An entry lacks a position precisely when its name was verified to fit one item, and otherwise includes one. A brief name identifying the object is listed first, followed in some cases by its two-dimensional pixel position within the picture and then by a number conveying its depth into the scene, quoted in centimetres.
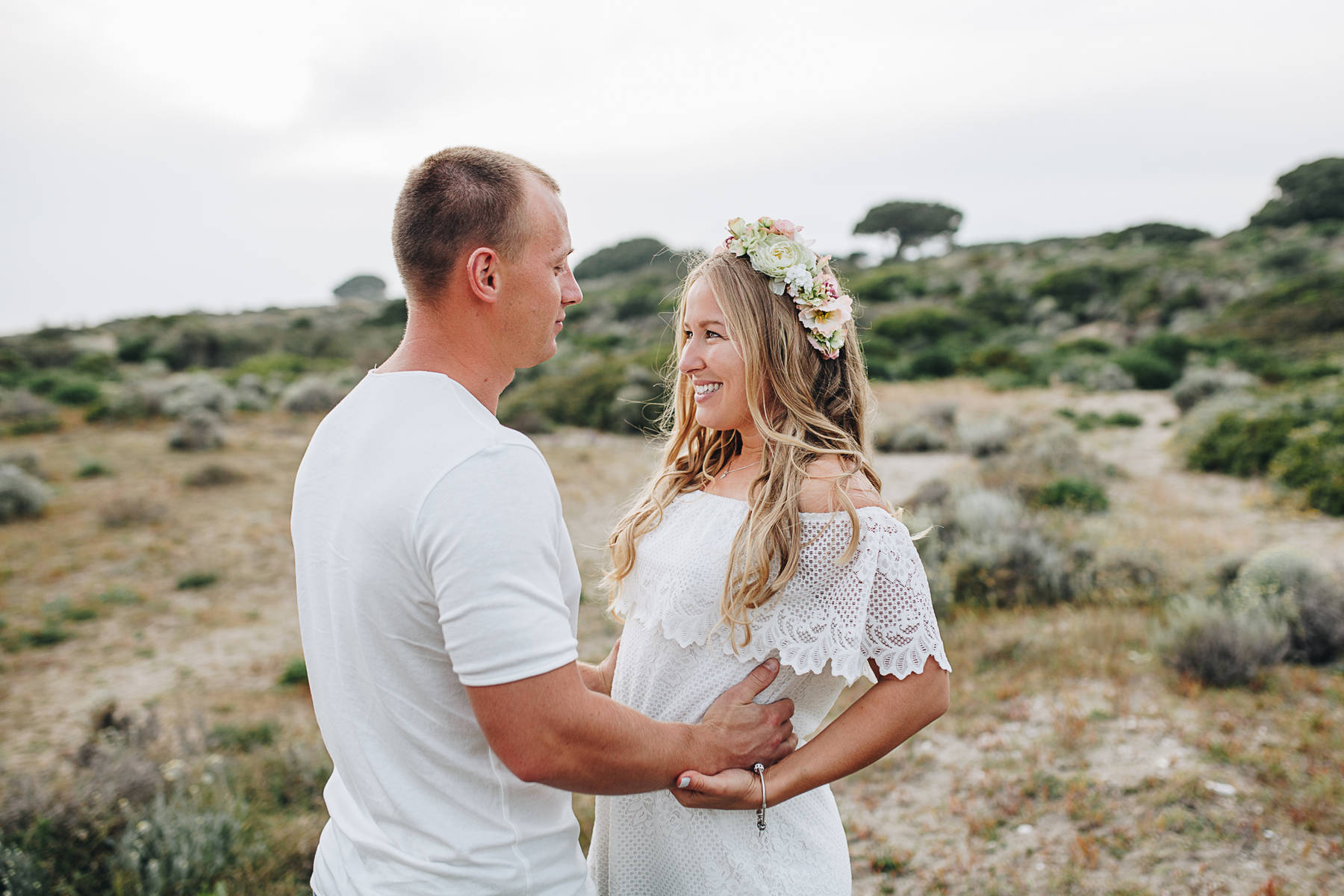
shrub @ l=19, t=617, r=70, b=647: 770
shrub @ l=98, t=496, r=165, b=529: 1108
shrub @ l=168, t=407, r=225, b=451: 1541
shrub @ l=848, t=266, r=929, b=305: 3772
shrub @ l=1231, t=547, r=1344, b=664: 554
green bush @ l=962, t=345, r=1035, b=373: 2189
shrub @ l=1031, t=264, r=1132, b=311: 3161
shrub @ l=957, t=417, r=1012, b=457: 1291
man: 128
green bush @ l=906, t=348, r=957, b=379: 2308
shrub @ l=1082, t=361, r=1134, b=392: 1895
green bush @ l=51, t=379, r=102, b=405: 2017
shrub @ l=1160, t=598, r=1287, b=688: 522
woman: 177
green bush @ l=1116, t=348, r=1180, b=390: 1931
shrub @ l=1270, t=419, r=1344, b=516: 889
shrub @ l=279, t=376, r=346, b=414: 2048
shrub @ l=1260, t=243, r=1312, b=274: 2998
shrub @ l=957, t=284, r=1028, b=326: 3139
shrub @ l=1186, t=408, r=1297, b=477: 1084
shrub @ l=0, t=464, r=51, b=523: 1122
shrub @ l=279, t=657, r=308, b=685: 684
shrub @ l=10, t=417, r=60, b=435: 1683
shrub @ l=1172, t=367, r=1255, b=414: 1590
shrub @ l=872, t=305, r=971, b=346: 2875
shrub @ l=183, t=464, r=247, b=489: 1287
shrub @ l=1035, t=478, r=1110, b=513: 946
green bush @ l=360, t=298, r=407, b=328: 4250
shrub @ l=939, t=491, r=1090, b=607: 707
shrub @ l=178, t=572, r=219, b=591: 917
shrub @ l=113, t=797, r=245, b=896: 349
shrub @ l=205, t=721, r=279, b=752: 542
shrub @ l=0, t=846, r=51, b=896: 330
